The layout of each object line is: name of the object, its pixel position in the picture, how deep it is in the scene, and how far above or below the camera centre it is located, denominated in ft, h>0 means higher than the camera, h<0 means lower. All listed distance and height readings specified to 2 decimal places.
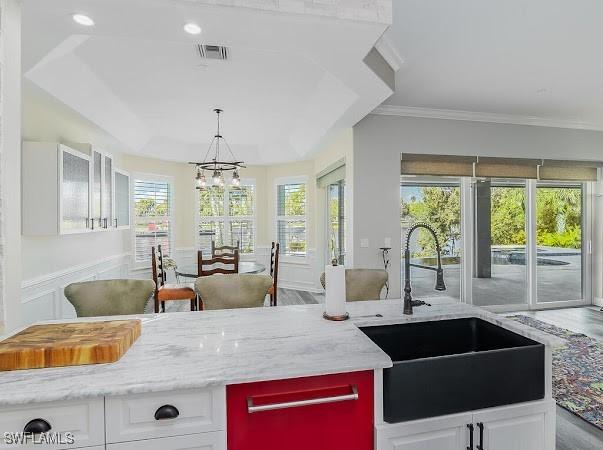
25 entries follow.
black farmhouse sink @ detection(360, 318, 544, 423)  4.14 -2.01
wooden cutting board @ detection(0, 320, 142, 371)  3.96 -1.49
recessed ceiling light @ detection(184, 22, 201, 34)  6.52 +3.83
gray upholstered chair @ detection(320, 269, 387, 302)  8.32 -1.54
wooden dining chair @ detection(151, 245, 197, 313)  12.17 -2.49
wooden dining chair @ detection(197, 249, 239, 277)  12.82 -1.59
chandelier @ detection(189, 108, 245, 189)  14.46 +2.03
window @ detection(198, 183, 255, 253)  22.76 +0.45
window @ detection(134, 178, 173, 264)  20.07 +0.43
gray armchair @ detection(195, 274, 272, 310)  7.74 -1.53
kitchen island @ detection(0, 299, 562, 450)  3.52 -1.70
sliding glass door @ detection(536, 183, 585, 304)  17.37 -0.97
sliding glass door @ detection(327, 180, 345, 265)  18.28 +0.20
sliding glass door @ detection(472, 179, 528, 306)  16.55 -0.98
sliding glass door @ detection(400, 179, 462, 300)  15.85 -0.18
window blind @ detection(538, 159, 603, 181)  16.25 +2.59
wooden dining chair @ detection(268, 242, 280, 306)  14.53 -2.42
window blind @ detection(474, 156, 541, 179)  15.43 +2.58
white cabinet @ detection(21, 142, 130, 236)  9.49 +1.06
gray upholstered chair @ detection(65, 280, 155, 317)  7.21 -1.56
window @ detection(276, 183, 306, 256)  22.27 +0.37
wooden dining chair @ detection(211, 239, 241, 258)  14.84 -1.41
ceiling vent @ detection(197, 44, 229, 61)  9.46 +4.89
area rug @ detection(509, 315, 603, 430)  8.33 -4.49
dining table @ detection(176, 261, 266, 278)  13.51 -1.96
